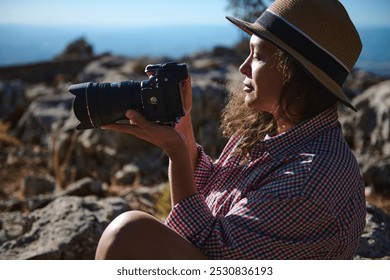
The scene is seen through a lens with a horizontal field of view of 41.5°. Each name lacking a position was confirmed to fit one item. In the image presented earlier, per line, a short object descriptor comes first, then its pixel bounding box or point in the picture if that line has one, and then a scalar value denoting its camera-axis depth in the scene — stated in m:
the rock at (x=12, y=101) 9.70
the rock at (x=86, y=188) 4.24
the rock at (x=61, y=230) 2.71
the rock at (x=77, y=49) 18.53
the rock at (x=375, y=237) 2.67
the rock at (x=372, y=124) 5.31
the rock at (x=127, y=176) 5.37
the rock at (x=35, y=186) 5.46
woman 1.67
